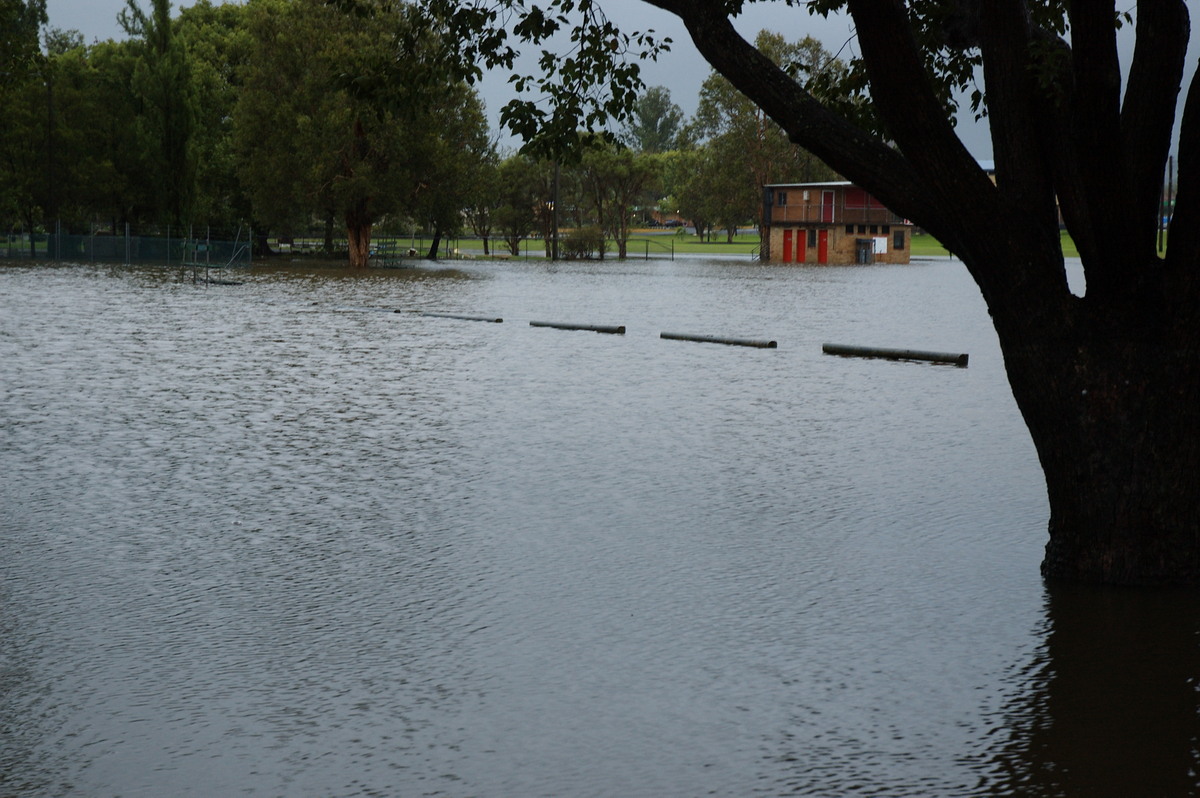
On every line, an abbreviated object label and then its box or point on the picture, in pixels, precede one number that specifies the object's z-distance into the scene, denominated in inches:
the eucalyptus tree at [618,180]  4030.5
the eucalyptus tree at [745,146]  4234.7
